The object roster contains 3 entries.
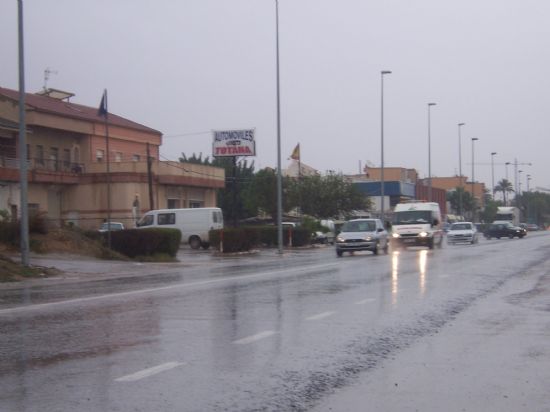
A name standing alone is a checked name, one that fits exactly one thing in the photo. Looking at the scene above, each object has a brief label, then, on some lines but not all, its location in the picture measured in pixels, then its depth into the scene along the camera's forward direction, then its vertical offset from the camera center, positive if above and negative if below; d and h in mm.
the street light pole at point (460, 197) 98319 +1993
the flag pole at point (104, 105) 39500 +5280
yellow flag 66875 +4984
